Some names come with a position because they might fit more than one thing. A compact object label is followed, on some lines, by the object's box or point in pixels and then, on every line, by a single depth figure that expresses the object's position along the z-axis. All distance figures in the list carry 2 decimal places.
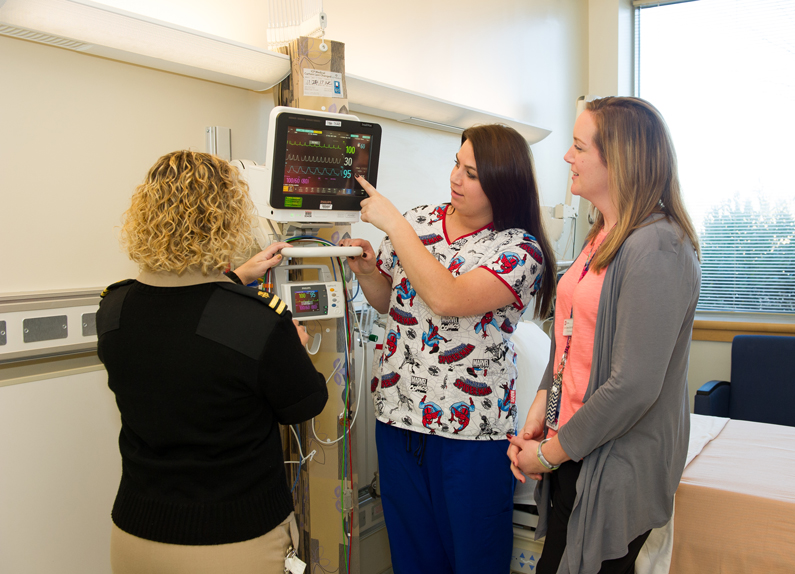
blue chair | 2.94
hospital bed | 1.60
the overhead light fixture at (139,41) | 1.30
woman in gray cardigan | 1.06
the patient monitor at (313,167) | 1.38
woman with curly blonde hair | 1.03
